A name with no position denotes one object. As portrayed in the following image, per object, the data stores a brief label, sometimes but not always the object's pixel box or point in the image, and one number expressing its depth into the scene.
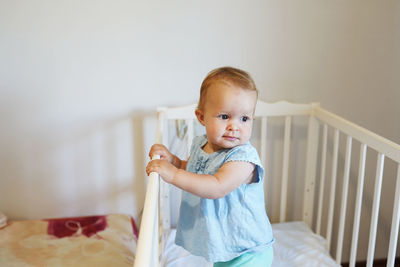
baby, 0.88
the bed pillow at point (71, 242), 1.34
